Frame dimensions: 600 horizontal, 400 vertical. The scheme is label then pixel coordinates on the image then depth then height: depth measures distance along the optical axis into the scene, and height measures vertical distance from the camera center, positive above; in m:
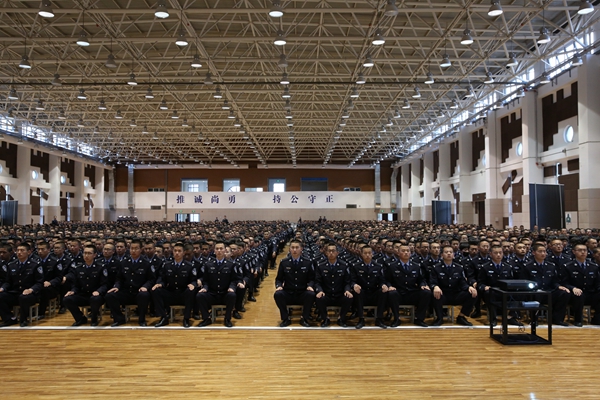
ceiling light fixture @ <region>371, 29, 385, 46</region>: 13.09 +4.83
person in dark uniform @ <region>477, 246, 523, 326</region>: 8.16 -1.14
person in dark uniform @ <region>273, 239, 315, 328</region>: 8.01 -1.25
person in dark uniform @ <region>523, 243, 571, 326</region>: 7.82 -1.25
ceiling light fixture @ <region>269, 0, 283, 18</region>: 11.26 +4.91
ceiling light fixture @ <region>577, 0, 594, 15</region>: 11.28 +4.90
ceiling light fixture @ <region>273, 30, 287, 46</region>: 13.14 +4.88
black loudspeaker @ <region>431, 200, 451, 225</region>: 33.12 -0.06
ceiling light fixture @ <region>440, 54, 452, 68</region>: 15.41 +4.95
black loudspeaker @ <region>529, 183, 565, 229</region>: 18.77 +0.12
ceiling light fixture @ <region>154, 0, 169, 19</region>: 11.02 +4.84
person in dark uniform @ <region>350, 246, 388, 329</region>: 7.90 -1.31
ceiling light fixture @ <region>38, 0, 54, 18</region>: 11.59 +5.15
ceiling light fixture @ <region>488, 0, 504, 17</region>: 11.22 +4.87
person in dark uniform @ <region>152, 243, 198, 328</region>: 8.02 -1.32
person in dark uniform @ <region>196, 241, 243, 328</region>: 8.02 -1.29
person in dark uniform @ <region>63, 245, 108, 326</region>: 8.00 -1.32
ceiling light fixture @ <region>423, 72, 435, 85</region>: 17.66 +5.02
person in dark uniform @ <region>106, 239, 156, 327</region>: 8.02 -1.30
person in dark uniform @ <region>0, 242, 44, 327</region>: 8.01 -1.28
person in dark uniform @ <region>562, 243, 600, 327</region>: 7.87 -1.30
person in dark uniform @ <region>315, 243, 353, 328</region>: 7.91 -1.29
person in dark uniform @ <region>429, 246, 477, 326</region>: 7.98 -1.37
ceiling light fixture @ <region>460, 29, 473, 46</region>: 13.12 +4.85
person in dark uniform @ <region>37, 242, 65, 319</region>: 8.58 -1.18
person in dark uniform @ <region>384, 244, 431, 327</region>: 7.89 -1.33
